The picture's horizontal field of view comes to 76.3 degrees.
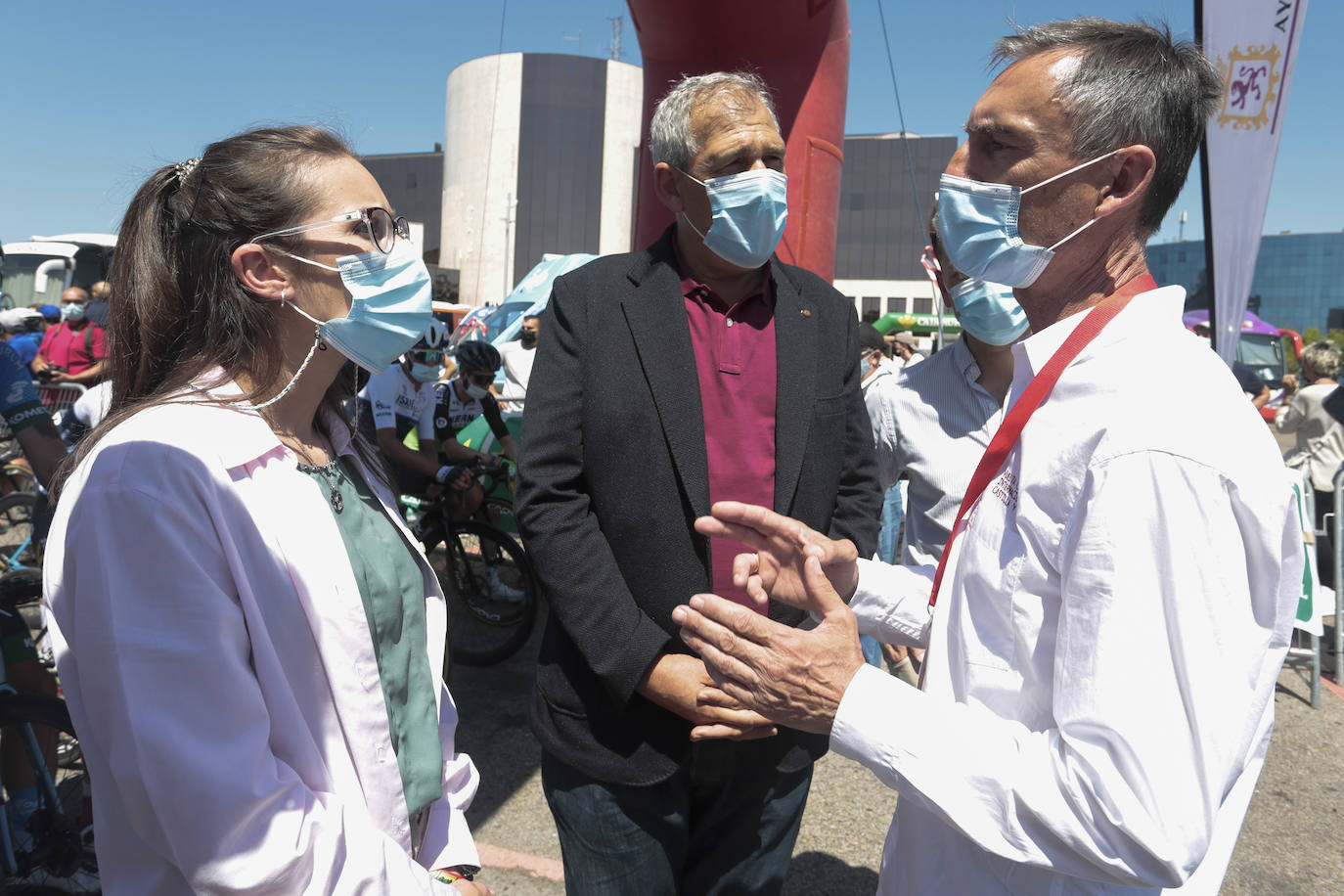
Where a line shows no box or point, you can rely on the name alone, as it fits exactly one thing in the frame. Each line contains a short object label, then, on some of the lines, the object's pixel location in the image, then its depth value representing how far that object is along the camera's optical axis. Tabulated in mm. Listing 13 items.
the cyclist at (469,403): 6016
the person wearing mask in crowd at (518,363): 9008
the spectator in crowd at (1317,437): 7434
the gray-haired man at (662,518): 1769
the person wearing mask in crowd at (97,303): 7959
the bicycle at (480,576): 5539
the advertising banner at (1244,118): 5129
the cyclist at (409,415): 5691
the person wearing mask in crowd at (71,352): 10383
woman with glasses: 1125
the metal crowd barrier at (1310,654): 5156
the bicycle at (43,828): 2912
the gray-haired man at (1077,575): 1019
